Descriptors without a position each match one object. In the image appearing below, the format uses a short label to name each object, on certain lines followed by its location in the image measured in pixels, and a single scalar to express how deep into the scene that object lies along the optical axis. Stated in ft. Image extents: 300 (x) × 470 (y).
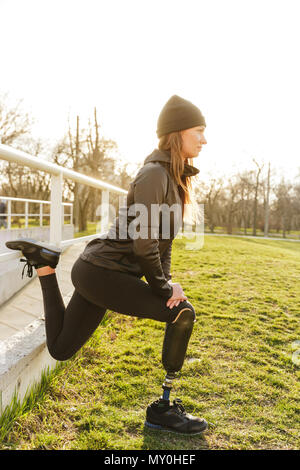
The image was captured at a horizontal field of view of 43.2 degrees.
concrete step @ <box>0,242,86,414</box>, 6.59
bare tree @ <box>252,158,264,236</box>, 144.88
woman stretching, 6.34
